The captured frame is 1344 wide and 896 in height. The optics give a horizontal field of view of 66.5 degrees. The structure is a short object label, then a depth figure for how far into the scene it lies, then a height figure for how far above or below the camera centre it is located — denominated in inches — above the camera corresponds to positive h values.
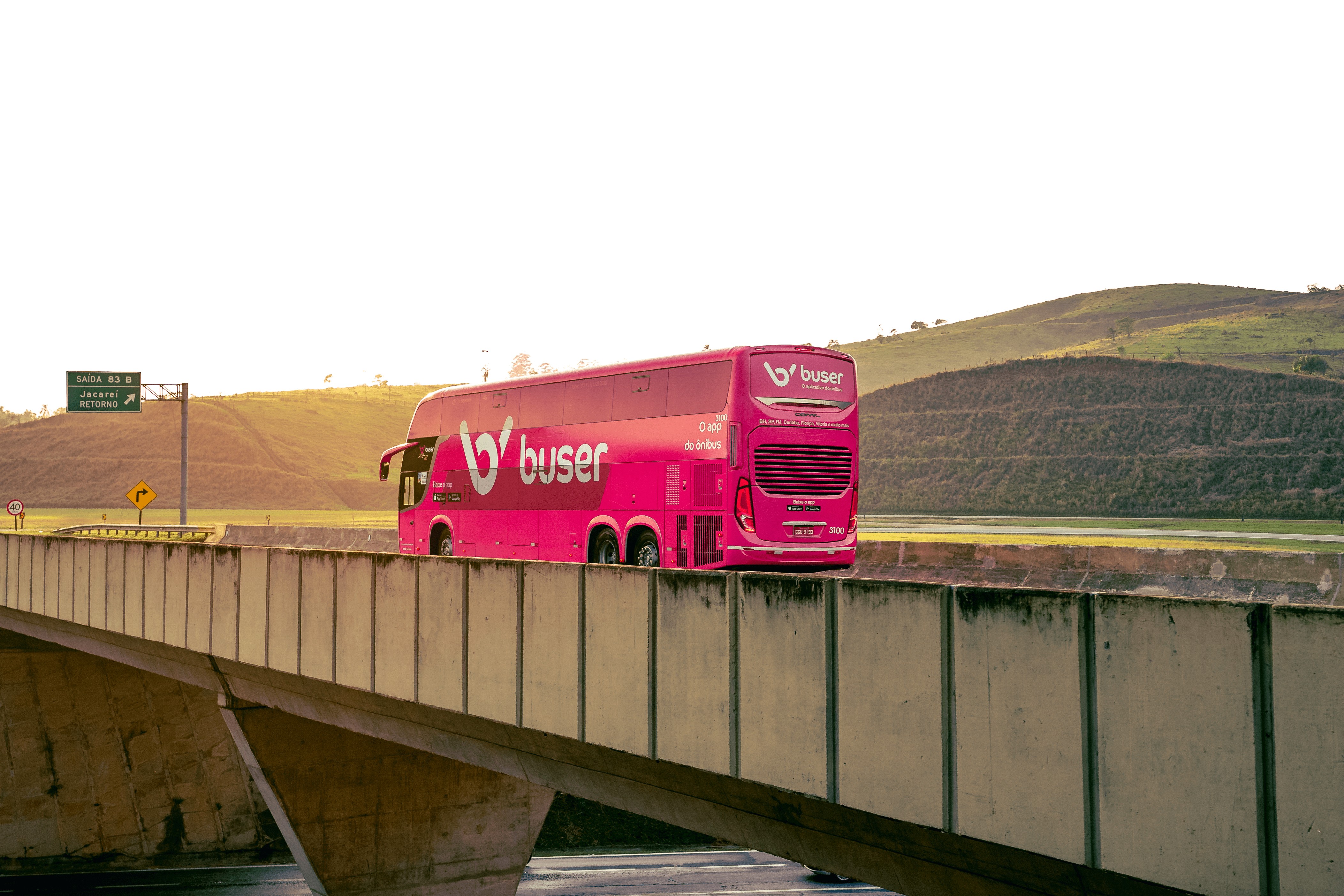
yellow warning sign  1676.9 -6.0
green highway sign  1940.2 +192.1
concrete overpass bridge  213.8 -67.3
